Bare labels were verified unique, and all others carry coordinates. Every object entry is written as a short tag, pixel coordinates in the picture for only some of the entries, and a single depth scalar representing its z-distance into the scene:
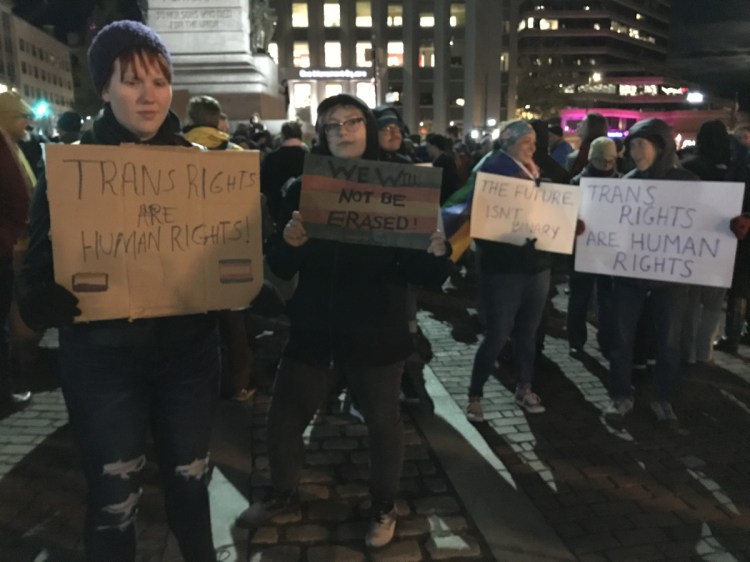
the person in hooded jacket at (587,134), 7.23
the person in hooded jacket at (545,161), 5.56
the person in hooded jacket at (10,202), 4.68
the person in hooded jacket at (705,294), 5.96
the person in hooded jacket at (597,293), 5.66
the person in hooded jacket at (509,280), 4.73
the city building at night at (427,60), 64.56
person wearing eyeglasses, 3.21
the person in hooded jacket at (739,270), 5.96
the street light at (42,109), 25.41
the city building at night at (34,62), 78.75
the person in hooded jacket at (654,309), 4.79
